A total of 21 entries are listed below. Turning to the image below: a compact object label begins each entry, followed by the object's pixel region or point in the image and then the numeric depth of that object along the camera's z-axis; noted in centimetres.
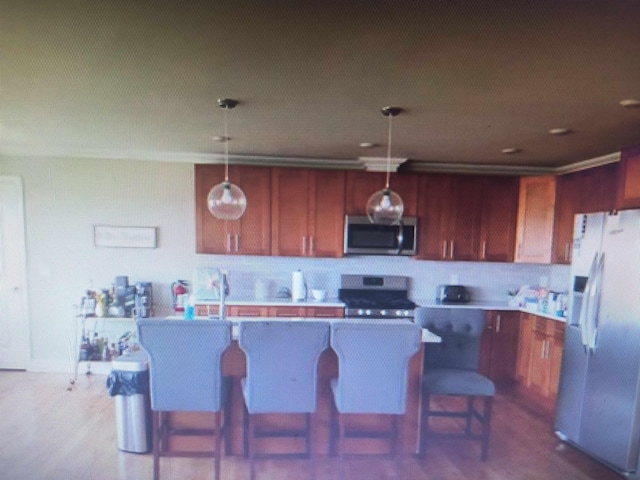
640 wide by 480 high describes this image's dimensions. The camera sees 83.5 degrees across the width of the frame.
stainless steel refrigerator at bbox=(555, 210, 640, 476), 232
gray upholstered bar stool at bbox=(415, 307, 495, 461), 244
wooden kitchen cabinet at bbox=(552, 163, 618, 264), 316
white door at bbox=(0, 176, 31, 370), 389
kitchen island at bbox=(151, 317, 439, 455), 238
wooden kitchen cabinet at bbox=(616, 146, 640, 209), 252
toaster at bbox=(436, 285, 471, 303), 408
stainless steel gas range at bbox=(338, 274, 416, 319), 396
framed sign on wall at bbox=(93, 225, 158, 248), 393
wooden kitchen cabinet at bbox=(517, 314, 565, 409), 329
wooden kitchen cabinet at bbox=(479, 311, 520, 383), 377
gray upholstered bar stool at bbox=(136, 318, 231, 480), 200
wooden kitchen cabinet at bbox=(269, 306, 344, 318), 370
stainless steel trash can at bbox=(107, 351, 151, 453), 242
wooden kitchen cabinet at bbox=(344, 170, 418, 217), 388
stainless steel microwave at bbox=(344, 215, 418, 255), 387
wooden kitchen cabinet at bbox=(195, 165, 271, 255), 378
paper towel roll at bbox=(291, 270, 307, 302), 391
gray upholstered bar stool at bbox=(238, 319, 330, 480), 202
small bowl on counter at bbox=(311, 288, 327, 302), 389
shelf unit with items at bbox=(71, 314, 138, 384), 384
